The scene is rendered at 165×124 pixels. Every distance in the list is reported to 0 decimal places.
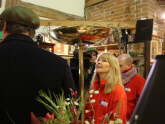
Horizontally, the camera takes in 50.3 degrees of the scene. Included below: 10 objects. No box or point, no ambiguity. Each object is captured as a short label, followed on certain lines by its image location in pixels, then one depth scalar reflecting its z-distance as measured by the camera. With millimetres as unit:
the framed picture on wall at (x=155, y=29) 4027
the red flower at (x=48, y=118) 411
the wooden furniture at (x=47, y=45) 3318
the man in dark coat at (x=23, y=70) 845
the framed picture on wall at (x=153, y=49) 3844
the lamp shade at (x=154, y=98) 381
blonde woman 1405
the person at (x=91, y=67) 2446
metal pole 842
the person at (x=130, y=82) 1966
